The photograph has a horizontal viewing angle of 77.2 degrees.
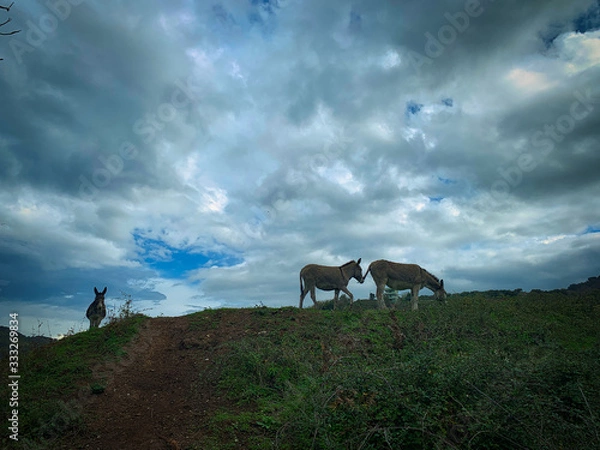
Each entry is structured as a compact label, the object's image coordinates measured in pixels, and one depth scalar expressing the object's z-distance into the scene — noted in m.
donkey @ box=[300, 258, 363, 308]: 20.16
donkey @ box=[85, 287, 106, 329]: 15.90
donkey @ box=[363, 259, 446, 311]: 19.61
